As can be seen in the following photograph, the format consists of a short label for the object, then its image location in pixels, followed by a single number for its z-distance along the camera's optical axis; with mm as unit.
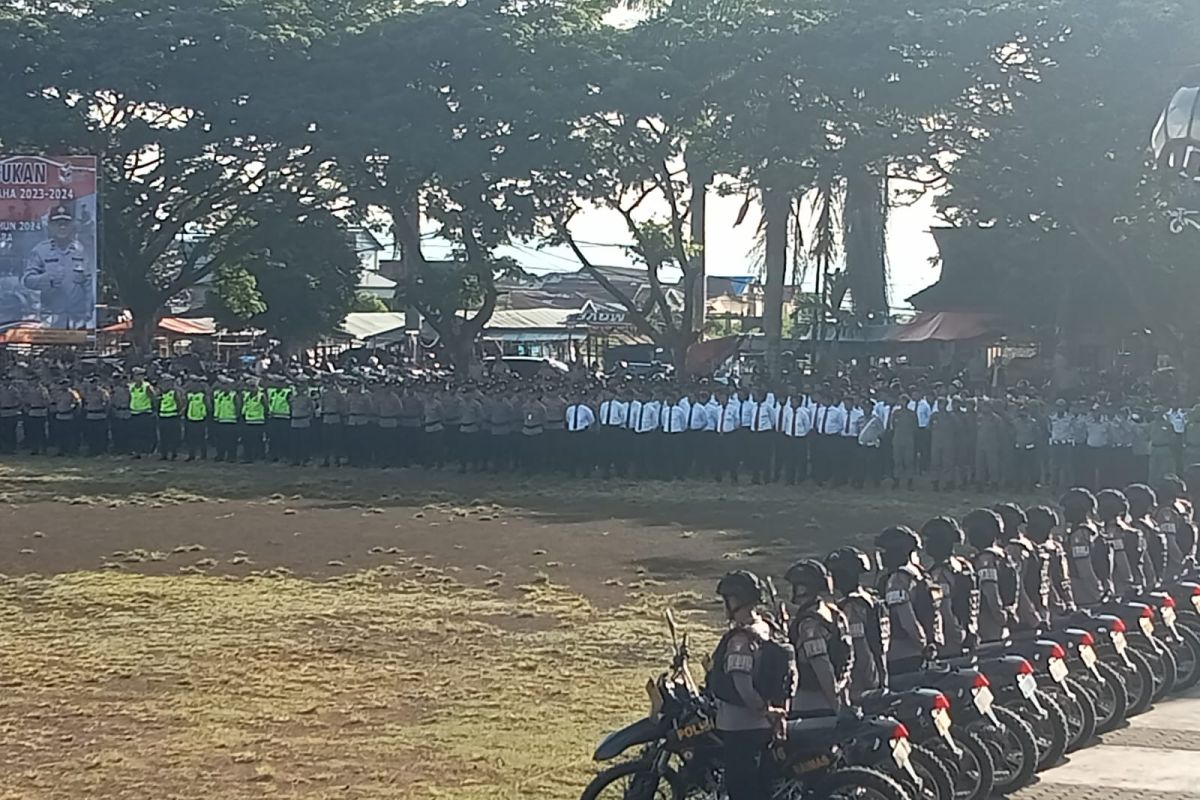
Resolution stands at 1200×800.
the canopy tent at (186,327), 54094
